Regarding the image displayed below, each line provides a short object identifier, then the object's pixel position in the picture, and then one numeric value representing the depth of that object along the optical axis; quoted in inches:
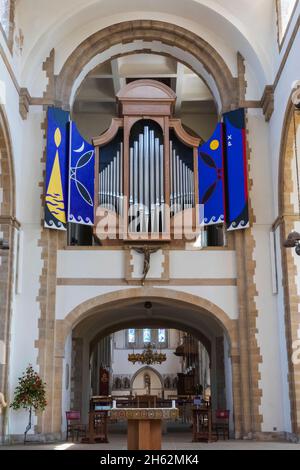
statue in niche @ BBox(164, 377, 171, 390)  1527.7
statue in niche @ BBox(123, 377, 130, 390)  1530.3
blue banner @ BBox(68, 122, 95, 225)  630.5
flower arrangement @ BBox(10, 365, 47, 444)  573.0
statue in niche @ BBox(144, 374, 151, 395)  1493.4
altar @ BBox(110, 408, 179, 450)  401.7
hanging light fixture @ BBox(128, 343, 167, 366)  1130.0
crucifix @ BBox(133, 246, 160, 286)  626.8
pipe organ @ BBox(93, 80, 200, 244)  636.1
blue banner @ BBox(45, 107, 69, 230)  622.2
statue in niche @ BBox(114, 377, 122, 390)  1521.9
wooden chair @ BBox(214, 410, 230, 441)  611.8
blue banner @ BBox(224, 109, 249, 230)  628.4
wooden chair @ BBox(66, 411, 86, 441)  607.2
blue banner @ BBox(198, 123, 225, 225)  636.7
